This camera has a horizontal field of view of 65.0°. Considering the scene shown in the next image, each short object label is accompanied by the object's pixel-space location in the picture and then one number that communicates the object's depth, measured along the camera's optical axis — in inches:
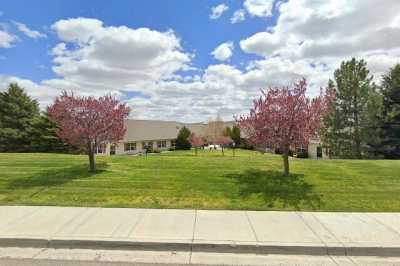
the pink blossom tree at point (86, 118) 409.7
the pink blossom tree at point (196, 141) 1682.3
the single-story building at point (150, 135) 2029.3
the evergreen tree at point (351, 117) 999.6
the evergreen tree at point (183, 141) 2158.0
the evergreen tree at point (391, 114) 1025.5
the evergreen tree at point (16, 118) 1534.2
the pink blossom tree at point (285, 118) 380.4
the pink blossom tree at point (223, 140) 1818.0
